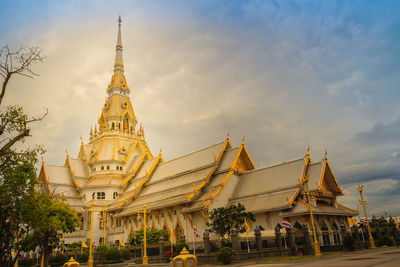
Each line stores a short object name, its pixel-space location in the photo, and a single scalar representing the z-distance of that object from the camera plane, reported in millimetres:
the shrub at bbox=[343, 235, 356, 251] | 25688
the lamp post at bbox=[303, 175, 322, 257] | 22127
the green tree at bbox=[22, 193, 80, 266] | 16914
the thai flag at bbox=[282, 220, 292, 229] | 23733
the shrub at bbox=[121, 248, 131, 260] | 30822
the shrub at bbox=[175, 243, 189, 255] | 25816
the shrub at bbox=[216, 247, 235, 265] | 20875
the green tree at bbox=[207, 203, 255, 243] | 25484
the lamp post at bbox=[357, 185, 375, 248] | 30984
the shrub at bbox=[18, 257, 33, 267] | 32875
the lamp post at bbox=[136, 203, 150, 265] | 25500
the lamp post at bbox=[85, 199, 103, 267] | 25047
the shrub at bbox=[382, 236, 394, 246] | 32531
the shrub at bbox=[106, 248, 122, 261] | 28281
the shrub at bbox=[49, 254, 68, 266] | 31572
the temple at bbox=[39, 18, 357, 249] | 30219
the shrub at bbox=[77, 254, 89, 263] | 32481
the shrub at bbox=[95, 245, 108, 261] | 30547
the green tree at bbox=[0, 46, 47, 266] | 15320
